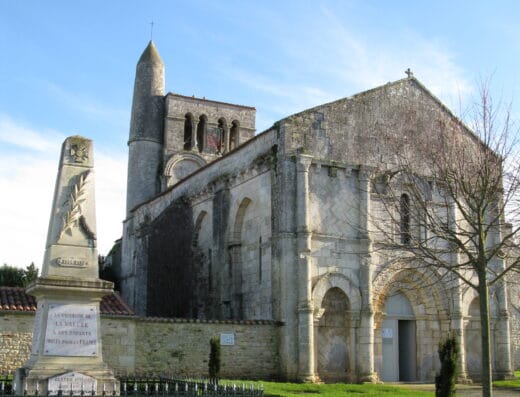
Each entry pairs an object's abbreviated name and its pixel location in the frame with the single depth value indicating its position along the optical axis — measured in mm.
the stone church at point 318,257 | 22891
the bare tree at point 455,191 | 14898
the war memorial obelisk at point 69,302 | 11266
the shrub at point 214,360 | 18516
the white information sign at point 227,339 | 21875
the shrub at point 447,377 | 15055
